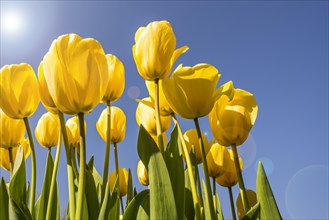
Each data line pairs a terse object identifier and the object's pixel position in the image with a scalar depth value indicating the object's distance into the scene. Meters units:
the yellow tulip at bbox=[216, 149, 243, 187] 0.60
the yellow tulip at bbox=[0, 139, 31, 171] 0.68
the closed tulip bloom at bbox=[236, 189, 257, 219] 0.58
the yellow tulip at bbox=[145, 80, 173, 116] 0.54
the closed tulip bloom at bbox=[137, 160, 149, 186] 0.71
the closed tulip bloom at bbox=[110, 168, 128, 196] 0.75
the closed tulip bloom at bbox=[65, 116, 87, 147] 0.64
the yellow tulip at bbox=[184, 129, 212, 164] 0.60
